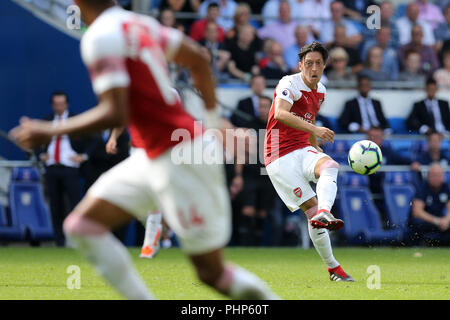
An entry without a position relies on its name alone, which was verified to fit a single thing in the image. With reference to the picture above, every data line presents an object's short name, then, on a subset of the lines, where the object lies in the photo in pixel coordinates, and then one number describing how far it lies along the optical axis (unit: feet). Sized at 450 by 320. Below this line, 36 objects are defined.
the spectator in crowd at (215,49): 50.72
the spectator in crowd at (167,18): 49.03
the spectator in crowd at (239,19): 52.19
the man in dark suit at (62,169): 48.24
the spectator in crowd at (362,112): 50.47
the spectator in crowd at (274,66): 51.47
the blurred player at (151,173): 15.89
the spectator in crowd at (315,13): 55.31
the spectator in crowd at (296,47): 52.34
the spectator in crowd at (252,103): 48.47
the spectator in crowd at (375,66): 53.93
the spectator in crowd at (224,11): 53.78
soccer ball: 29.63
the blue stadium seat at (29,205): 49.60
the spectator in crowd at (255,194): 49.49
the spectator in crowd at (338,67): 52.47
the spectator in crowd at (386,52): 55.36
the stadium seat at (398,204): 49.98
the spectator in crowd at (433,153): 50.21
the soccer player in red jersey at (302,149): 28.37
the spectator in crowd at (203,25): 51.67
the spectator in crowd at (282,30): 54.34
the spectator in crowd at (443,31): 58.13
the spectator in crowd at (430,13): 59.43
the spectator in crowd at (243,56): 51.60
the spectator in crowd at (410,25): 57.52
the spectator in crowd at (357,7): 58.03
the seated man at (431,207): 48.78
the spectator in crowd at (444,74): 55.52
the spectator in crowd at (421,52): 56.18
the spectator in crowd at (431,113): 51.62
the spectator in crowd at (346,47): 53.67
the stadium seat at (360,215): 49.80
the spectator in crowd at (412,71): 55.26
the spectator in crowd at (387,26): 56.75
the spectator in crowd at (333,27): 54.69
